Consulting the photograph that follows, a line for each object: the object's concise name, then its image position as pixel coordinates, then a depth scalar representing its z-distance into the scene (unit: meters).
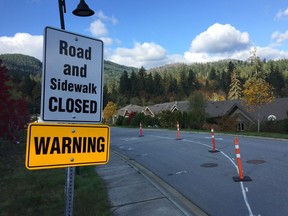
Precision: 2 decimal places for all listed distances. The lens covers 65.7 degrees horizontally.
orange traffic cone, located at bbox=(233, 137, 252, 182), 6.16
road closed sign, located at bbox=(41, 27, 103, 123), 2.08
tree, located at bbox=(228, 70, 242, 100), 66.12
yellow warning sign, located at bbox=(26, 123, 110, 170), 1.98
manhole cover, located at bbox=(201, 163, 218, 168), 8.00
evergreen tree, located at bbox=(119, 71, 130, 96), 88.77
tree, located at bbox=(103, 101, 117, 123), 60.48
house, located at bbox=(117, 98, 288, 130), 35.31
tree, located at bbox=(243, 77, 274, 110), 23.90
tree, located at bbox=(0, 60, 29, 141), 9.92
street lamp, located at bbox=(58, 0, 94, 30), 3.06
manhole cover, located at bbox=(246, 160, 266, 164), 8.04
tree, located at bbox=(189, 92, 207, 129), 33.57
